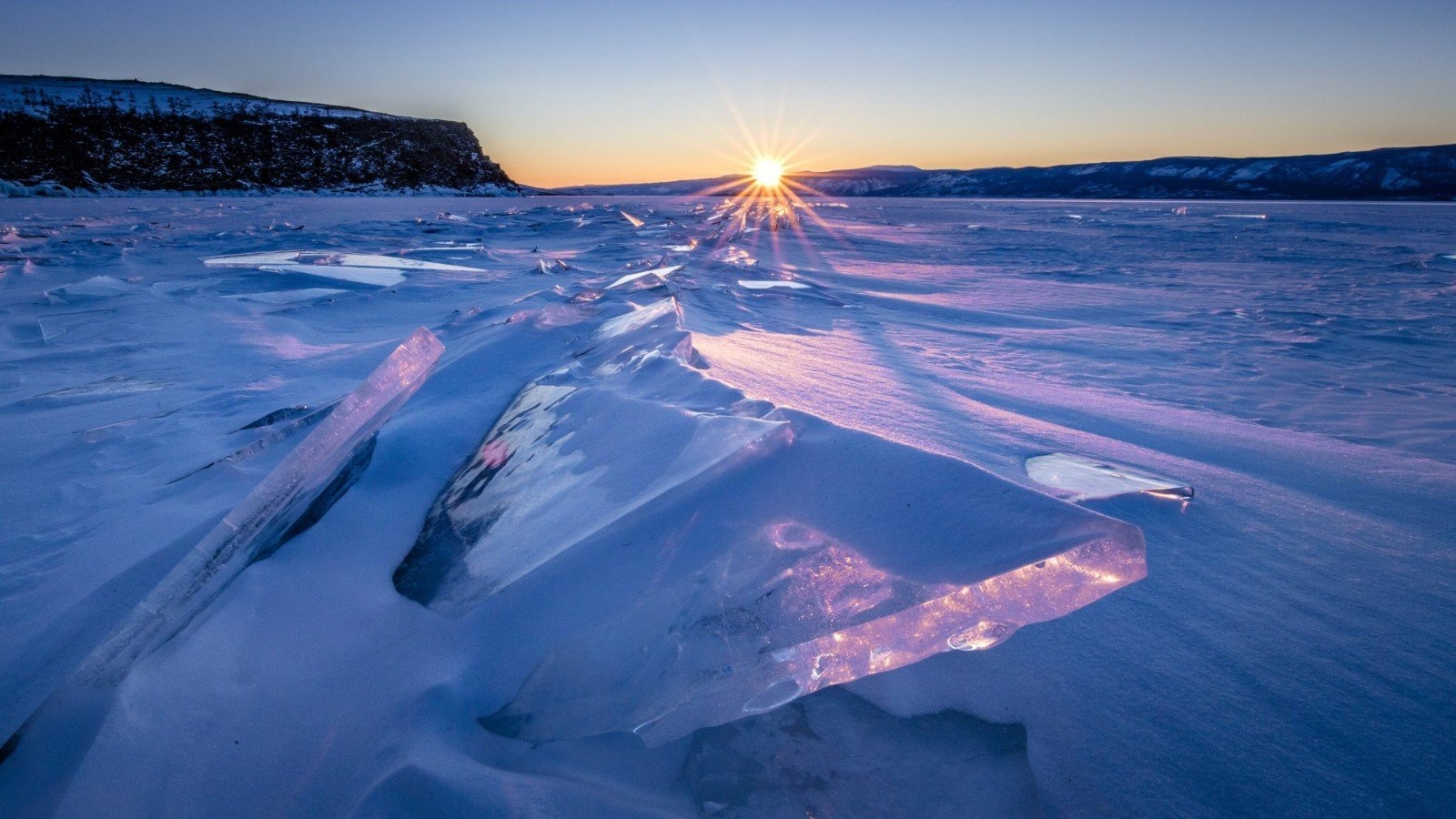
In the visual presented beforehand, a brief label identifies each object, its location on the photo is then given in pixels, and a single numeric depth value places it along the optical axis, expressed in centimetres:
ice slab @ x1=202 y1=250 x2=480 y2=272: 465
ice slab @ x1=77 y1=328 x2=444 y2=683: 83
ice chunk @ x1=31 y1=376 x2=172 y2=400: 196
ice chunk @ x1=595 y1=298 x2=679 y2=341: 223
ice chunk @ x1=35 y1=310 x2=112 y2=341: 279
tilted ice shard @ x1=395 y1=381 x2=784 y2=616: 97
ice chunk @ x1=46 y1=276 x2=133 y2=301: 351
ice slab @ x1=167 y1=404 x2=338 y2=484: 146
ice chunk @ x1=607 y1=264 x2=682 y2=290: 374
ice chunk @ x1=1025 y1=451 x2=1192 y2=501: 119
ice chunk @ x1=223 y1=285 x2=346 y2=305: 353
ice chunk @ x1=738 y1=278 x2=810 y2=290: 420
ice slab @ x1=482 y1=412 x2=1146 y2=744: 71
